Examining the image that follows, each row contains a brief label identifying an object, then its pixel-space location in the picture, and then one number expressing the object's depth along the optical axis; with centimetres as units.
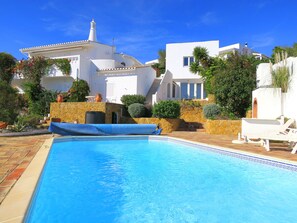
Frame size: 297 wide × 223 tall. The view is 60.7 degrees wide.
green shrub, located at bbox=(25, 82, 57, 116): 2141
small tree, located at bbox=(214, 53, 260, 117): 1622
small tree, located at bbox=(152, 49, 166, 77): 3499
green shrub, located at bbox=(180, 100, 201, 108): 1922
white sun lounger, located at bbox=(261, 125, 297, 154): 836
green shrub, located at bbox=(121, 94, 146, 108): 1970
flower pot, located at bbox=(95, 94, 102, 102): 1872
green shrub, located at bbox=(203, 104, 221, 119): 1711
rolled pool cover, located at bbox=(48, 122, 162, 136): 1230
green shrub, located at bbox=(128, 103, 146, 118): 1827
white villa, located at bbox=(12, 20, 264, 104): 2309
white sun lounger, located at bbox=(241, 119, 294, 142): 924
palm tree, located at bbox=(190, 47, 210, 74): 2256
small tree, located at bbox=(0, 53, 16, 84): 2675
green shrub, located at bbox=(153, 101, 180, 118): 1691
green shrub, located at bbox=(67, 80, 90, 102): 2265
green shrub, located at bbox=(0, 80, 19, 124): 1369
